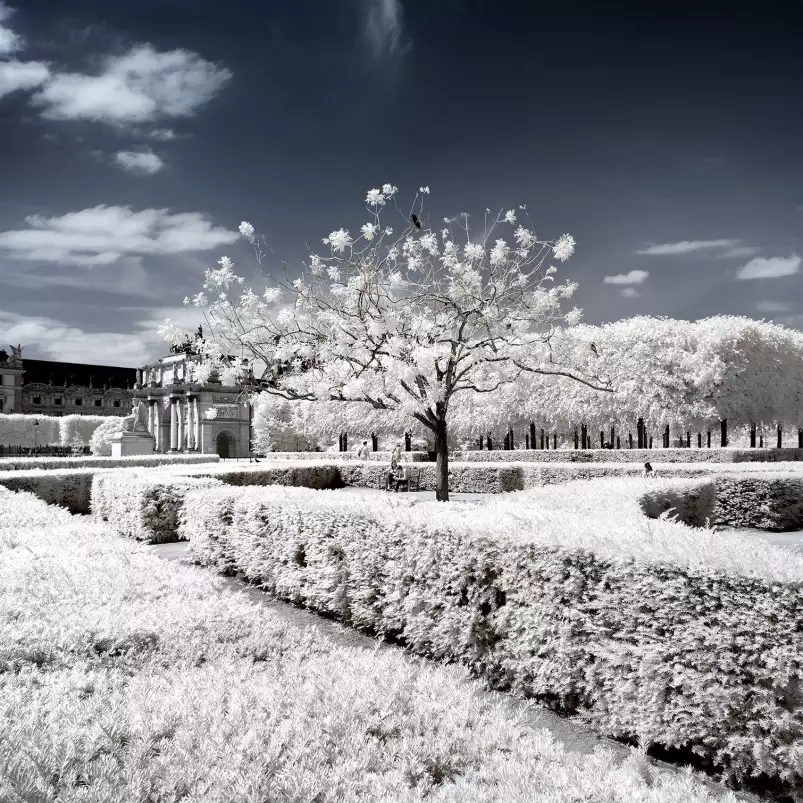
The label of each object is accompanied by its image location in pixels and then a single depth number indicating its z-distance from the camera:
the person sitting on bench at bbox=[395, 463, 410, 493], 25.92
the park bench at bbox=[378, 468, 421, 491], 28.83
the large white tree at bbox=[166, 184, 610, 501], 12.84
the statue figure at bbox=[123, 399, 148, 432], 38.26
